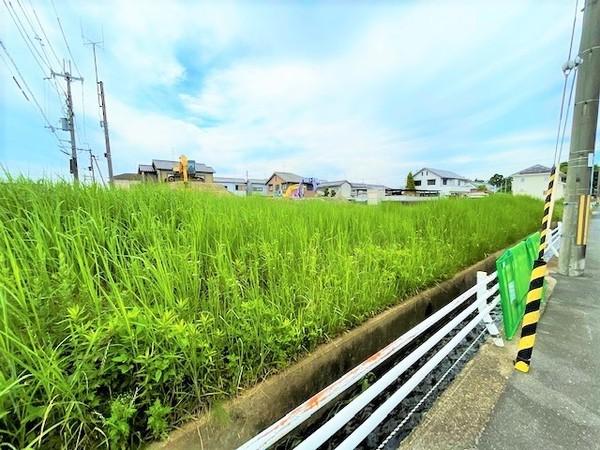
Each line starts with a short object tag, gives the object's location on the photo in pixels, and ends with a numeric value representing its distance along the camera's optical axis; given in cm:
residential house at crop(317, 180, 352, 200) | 4818
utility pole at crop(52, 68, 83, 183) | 1441
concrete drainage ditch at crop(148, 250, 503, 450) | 137
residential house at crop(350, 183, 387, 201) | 5052
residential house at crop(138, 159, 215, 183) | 3206
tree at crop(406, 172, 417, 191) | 4387
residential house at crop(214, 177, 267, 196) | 4384
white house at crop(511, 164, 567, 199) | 3072
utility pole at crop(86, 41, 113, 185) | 1603
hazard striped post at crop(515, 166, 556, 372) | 238
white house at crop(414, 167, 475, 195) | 4803
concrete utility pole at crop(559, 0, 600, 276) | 482
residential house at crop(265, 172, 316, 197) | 4428
